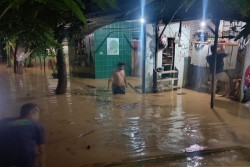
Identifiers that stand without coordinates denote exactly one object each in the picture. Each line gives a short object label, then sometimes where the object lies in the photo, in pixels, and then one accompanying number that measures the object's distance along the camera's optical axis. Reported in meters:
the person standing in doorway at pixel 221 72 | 10.42
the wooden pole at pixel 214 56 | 7.86
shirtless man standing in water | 10.39
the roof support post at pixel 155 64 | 11.52
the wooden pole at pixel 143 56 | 11.35
